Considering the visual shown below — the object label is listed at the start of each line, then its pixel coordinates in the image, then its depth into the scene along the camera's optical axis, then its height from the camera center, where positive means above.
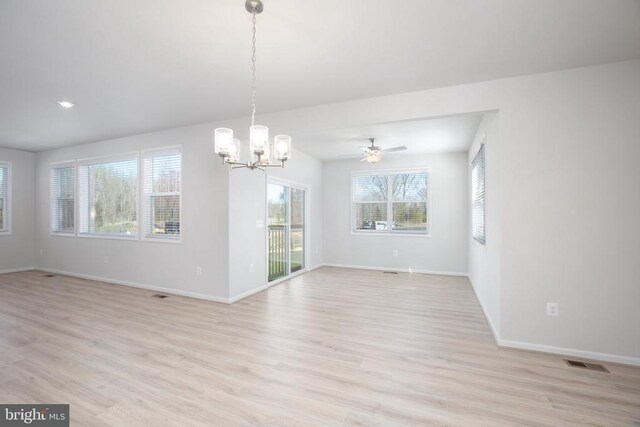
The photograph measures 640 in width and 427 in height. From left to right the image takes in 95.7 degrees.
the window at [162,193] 4.79 +0.34
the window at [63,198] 6.13 +0.33
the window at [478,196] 4.12 +0.24
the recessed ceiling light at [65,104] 3.56 +1.37
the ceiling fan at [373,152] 4.91 +1.01
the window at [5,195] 6.16 +0.40
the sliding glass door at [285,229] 5.42 -0.34
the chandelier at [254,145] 2.20 +0.54
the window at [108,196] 5.27 +0.33
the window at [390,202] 6.55 +0.22
